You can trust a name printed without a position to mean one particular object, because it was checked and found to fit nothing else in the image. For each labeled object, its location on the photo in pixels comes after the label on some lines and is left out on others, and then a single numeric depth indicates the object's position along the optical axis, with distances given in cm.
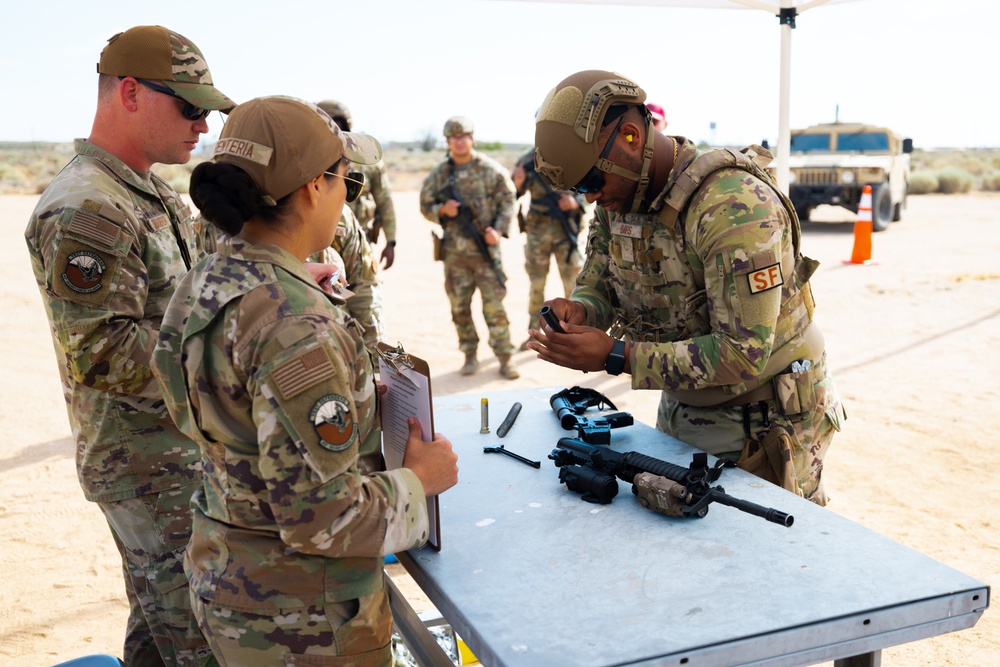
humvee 1675
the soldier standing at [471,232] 760
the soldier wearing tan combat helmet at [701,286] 238
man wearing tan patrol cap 237
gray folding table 161
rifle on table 206
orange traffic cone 1311
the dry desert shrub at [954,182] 2752
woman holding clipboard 150
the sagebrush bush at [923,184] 2775
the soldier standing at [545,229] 815
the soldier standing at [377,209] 706
